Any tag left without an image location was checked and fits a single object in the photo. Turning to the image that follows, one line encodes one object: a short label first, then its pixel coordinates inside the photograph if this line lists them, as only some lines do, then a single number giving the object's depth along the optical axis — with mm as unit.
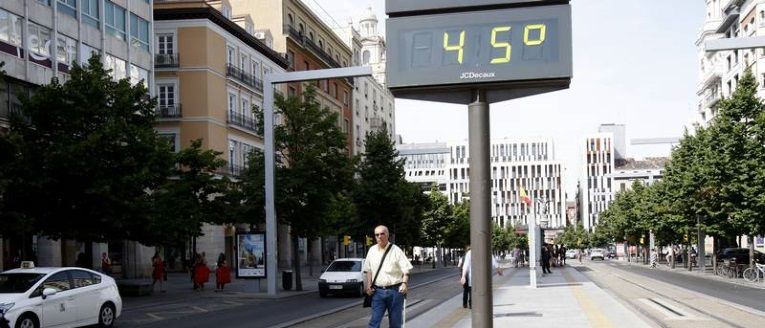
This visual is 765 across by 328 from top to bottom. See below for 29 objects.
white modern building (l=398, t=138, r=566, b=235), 176750
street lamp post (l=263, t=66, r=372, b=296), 28656
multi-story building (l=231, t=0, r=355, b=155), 67750
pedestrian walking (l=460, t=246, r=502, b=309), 19145
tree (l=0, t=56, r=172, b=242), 26719
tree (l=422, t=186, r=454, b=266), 69438
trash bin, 33312
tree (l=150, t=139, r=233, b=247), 30391
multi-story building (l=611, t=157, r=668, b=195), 162625
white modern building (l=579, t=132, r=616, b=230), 174000
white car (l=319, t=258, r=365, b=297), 28844
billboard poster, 30109
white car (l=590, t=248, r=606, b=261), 108000
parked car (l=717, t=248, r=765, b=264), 49219
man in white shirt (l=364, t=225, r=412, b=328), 10234
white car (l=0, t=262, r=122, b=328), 15500
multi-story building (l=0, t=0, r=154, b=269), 34094
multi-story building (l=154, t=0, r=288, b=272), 52656
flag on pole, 36756
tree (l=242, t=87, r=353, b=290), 32188
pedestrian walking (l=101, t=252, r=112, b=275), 39931
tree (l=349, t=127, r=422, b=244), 50500
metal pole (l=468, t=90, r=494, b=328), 7812
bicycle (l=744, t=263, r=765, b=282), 37562
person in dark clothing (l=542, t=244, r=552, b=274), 45312
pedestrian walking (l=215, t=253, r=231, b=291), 33594
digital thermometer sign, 7602
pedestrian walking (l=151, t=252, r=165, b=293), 33125
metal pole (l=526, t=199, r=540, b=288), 27609
